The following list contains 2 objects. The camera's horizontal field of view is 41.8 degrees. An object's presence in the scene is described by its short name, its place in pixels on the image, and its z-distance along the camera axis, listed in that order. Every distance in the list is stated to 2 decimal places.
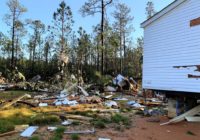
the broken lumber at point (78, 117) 9.38
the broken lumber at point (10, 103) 11.05
